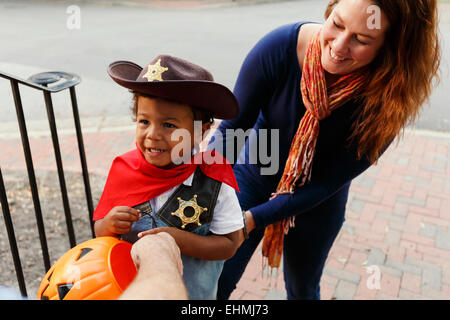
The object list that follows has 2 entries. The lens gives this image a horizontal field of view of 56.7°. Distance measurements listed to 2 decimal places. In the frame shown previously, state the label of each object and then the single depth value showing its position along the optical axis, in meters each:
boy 1.51
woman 1.66
